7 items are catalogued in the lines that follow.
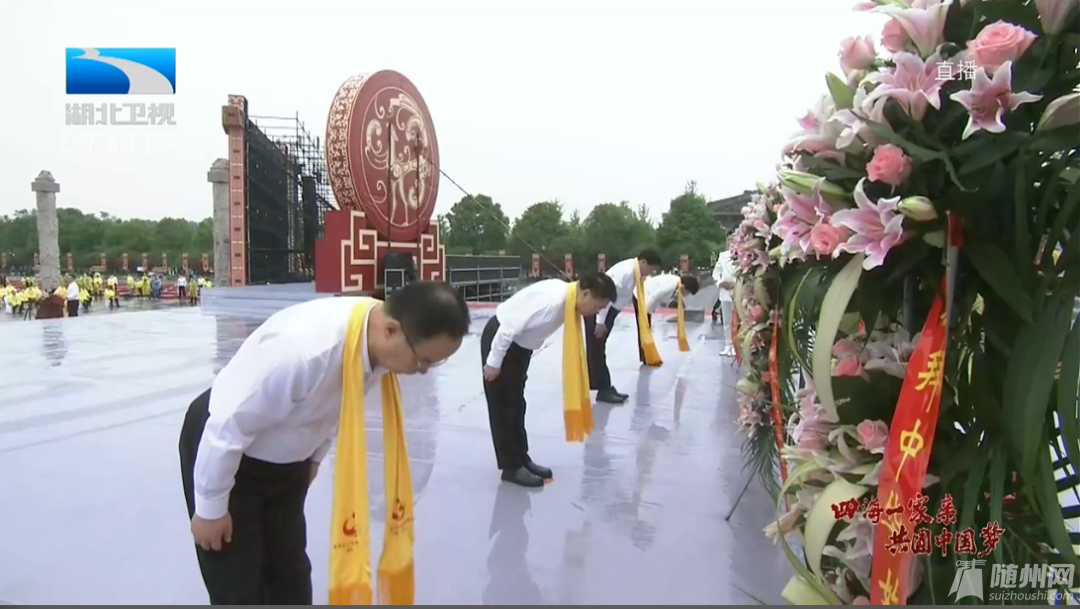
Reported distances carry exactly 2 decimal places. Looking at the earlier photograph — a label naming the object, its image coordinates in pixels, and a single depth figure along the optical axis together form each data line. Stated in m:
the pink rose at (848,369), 0.93
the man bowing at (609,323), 4.27
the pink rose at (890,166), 0.85
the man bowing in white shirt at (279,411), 1.24
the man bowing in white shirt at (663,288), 5.29
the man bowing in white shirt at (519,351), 2.68
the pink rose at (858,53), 0.97
